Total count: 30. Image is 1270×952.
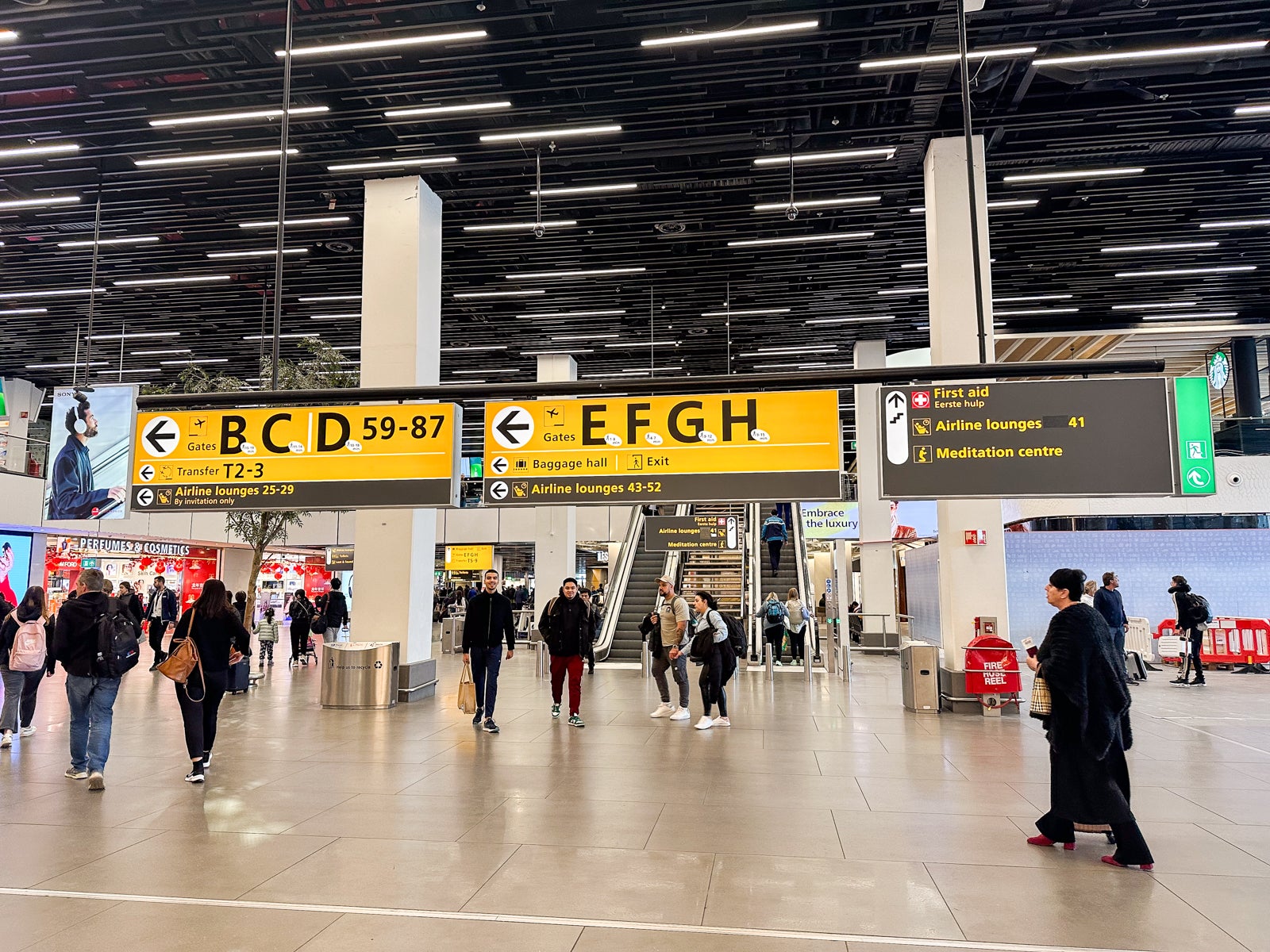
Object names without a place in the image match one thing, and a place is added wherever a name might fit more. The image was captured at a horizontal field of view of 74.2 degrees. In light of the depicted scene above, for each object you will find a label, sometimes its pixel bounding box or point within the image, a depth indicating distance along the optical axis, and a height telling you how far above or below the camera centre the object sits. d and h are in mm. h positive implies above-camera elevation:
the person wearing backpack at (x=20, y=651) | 7688 -708
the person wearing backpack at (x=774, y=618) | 16391 -972
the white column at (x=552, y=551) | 19453 +433
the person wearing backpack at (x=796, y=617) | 15547 -906
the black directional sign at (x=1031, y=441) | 5469 +826
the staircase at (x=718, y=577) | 21281 -203
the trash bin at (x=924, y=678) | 10414 -1377
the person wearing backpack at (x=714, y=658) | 9383 -1004
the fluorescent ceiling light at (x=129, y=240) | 12945 +5139
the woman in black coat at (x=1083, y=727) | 4734 -919
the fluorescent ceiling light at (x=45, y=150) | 10074 +5083
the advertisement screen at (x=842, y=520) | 19906 +1258
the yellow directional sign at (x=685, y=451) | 6148 +883
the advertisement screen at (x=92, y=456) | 7109 +1033
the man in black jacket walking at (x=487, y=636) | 8836 -692
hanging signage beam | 4723 +1113
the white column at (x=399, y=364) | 10859 +2769
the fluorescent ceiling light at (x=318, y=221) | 12297 +5159
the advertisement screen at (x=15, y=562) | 19109 +268
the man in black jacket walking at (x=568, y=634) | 9188 -708
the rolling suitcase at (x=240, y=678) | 11555 -1488
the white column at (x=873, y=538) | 18219 +650
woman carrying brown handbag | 6539 -720
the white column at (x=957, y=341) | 10438 +2907
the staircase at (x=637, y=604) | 17578 -788
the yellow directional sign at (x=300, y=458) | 6453 +900
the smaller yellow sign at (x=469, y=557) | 26422 +433
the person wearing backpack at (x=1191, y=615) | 13547 -797
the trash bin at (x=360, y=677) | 10445 -1311
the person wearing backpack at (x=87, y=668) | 6457 -728
